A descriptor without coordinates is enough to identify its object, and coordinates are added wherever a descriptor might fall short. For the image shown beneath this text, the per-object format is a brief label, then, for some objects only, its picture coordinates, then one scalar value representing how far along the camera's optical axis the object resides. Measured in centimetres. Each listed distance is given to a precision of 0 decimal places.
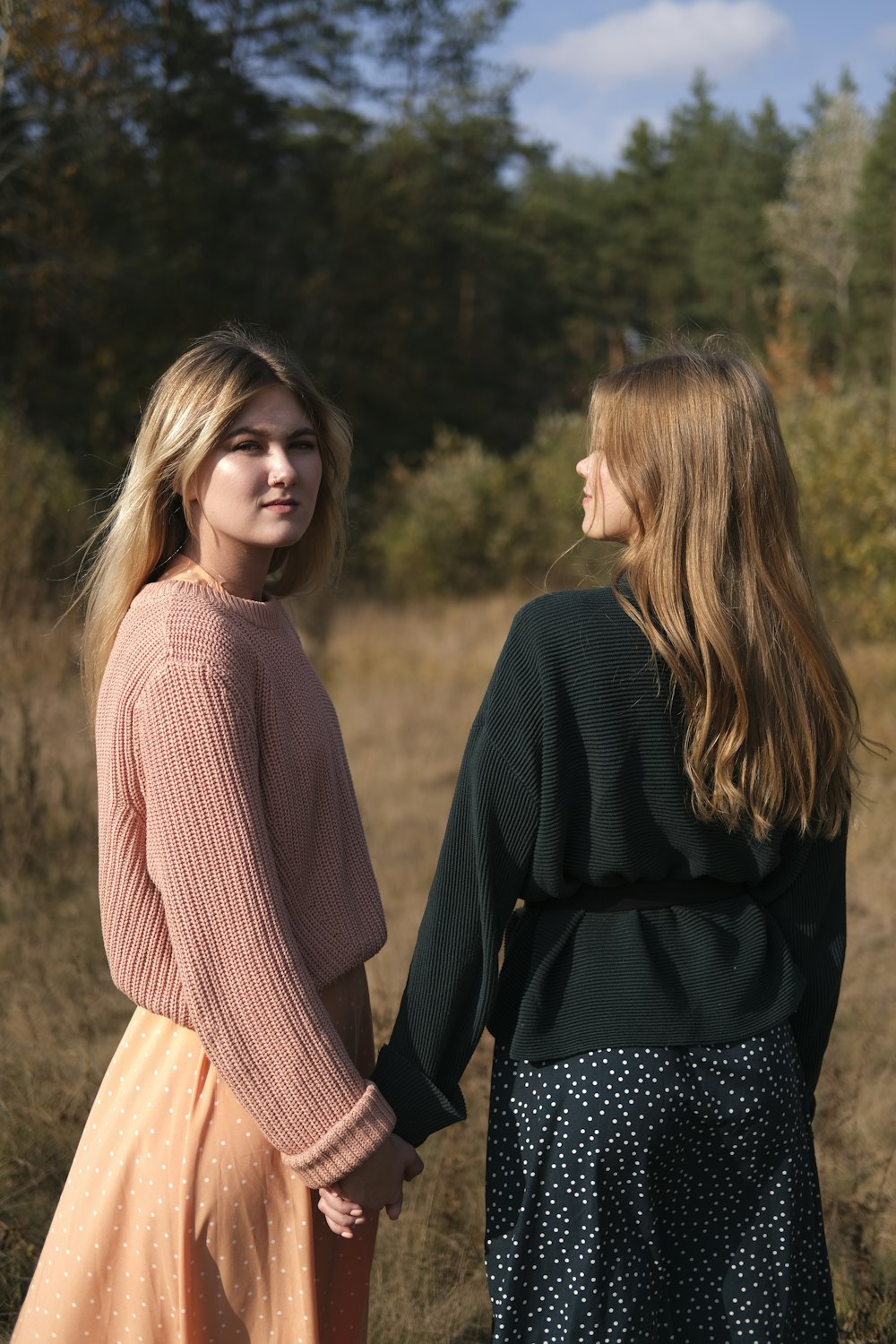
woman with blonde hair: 157
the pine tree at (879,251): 2953
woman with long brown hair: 168
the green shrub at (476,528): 1833
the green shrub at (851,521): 1023
